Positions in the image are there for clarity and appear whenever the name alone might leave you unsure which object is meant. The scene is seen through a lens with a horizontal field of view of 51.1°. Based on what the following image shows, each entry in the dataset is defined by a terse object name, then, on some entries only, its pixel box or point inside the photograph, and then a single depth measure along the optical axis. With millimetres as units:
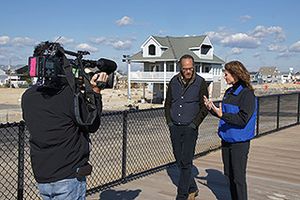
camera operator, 1870
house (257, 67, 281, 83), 125176
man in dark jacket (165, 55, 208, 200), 3659
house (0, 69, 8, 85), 88491
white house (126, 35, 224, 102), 32823
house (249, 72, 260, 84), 101305
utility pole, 32157
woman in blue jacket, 3190
